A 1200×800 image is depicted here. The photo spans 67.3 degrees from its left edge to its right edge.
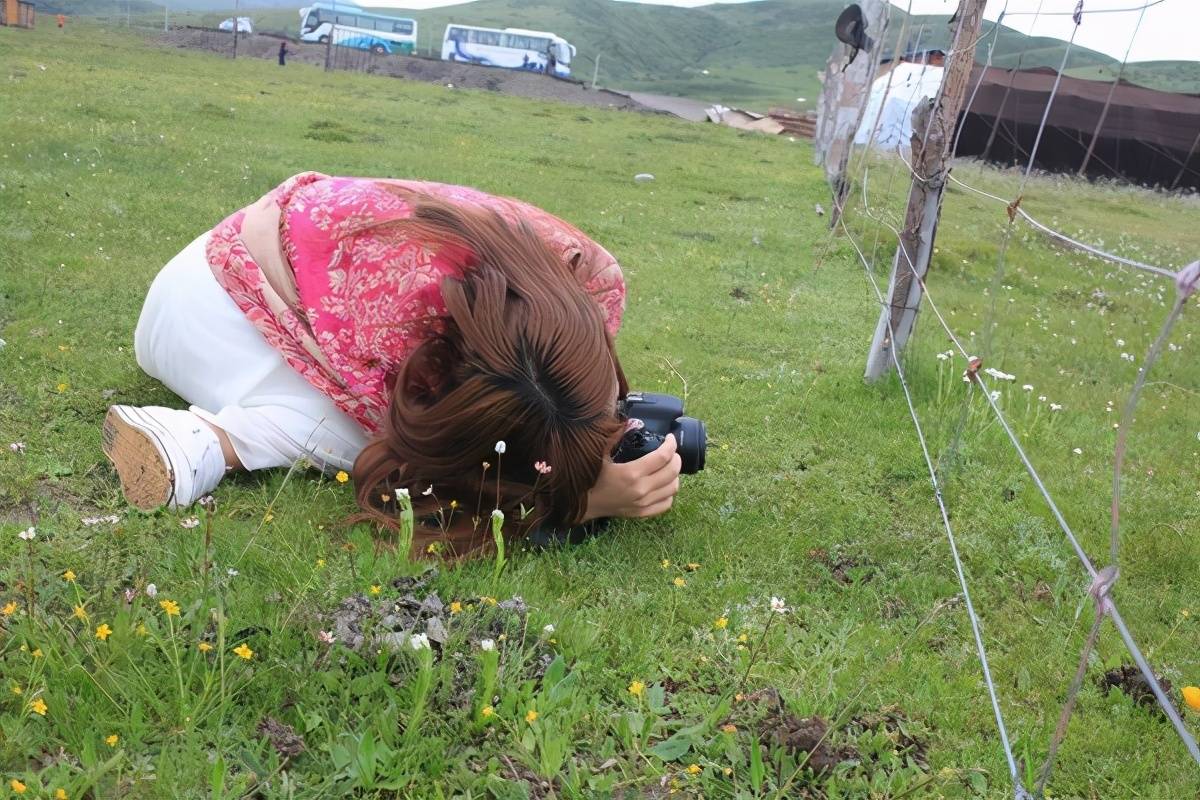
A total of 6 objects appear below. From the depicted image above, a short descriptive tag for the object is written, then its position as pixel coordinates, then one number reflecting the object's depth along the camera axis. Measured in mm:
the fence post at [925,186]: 3998
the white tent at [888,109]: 23391
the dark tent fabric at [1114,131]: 8141
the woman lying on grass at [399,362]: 2492
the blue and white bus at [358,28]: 51250
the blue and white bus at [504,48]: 51938
